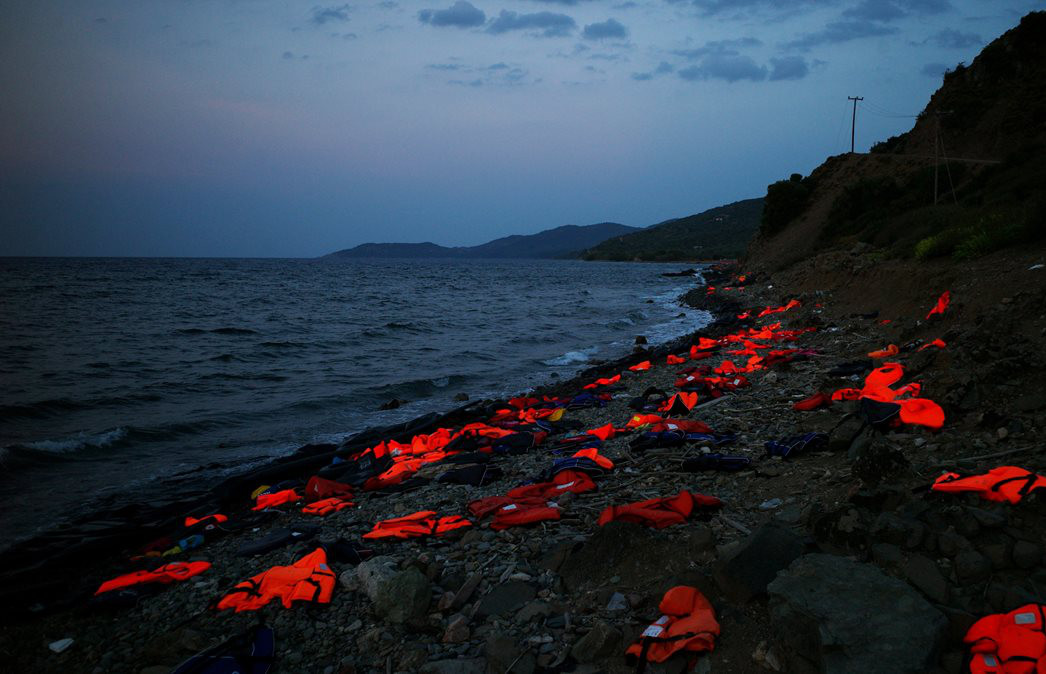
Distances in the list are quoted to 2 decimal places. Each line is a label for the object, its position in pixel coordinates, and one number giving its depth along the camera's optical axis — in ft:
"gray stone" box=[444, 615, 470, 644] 12.34
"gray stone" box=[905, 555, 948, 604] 9.94
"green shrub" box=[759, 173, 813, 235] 144.46
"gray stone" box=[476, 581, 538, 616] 13.19
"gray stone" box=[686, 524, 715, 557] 13.79
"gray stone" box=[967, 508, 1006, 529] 10.87
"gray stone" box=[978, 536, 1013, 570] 10.29
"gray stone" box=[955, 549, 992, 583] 10.18
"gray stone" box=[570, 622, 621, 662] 11.06
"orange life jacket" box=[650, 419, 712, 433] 24.50
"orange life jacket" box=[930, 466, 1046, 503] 11.48
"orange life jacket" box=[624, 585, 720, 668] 10.34
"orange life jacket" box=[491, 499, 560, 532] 17.22
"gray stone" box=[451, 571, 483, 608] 13.74
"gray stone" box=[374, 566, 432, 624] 13.48
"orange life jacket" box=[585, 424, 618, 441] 27.81
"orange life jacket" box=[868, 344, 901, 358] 31.42
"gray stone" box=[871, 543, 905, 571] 10.72
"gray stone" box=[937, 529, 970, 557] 10.67
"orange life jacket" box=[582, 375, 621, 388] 43.39
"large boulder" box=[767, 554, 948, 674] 8.80
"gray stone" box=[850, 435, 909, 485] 14.37
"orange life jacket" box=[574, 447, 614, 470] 21.73
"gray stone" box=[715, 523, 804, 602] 11.28
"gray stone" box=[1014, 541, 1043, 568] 10.11
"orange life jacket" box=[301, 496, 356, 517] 23.07
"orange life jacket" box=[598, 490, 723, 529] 15.26
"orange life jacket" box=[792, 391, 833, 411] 24.44
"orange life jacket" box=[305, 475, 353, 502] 24.68
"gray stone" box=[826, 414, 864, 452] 18.31
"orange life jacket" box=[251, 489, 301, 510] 24.88
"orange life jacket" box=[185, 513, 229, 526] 23.61
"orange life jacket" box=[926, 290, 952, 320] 35.63
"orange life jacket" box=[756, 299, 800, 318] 67.97
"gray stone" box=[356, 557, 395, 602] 14.02
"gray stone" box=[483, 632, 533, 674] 11.32
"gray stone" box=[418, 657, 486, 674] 11.28
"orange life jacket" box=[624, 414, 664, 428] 28.71
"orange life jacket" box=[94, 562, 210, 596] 18.08
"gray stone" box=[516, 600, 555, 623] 12.64
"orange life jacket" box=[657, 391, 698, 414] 30.04
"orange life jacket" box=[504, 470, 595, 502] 19.56
